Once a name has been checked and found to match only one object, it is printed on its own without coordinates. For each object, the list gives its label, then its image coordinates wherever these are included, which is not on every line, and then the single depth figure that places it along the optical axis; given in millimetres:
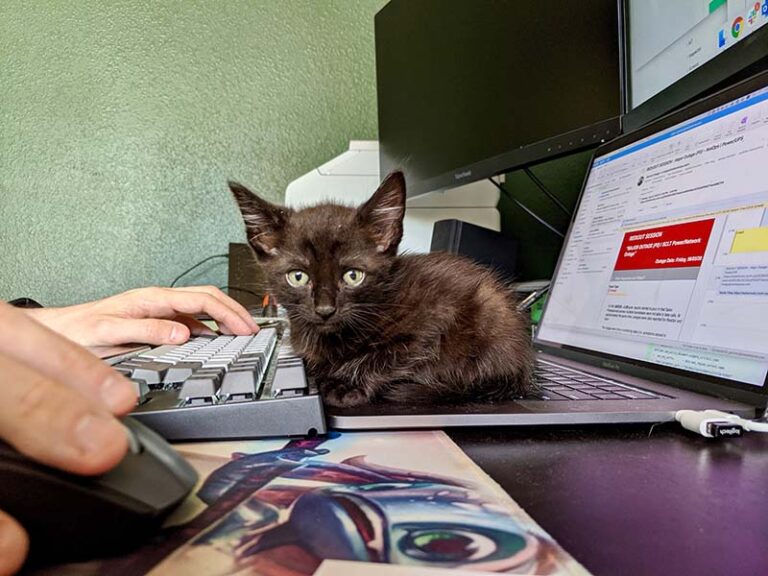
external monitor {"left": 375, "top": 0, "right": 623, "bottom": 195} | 848
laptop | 496
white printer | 1452
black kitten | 586
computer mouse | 243
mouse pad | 239
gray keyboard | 431
